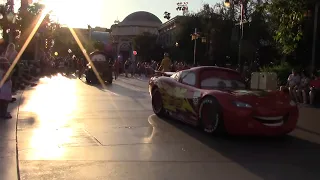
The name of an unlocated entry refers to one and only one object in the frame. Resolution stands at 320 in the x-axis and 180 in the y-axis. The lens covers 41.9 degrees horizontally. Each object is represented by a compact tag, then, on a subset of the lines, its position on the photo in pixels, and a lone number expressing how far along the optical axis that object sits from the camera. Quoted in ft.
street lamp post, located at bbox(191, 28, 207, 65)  116.63
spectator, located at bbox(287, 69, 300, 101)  48.16
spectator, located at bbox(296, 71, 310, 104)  46.80
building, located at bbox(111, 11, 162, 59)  310.65
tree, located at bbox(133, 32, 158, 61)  241.88
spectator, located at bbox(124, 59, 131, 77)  118.32
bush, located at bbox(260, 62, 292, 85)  59.00
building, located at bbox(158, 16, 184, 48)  220.84
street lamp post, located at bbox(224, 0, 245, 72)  77.15
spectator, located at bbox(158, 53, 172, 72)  55.77
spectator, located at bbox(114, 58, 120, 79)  100.73
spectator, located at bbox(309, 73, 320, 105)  45.24
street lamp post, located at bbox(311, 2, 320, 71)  52.41
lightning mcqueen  24.03
